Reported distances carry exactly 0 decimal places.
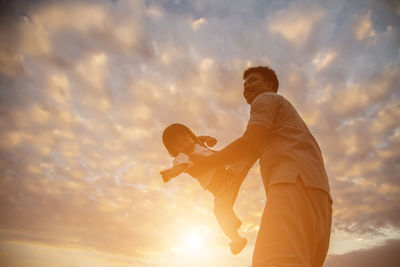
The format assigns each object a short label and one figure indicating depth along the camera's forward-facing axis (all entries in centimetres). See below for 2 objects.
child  321
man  206
